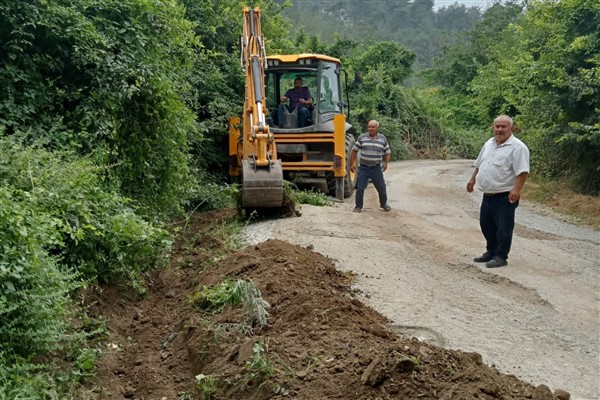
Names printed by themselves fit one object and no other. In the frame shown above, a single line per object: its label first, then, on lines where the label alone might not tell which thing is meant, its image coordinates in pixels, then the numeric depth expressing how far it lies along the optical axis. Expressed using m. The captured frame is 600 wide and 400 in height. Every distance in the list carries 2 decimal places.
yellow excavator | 11.41
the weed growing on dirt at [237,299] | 4.86
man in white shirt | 7.36
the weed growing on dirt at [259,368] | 3.85
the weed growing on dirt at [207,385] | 4.02
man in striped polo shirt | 11.77
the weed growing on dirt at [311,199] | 11.94
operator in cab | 13.53
